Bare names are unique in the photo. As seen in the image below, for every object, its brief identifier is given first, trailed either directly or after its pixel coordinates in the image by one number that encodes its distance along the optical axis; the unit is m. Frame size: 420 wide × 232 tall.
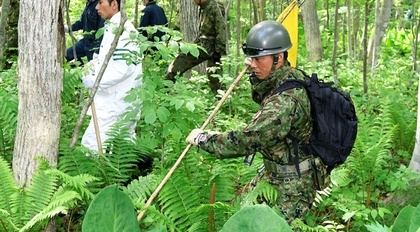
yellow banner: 4.42
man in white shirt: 4.77
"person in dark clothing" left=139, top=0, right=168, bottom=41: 7.95
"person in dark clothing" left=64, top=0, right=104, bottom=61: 6.30
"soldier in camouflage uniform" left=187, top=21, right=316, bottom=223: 3.43
